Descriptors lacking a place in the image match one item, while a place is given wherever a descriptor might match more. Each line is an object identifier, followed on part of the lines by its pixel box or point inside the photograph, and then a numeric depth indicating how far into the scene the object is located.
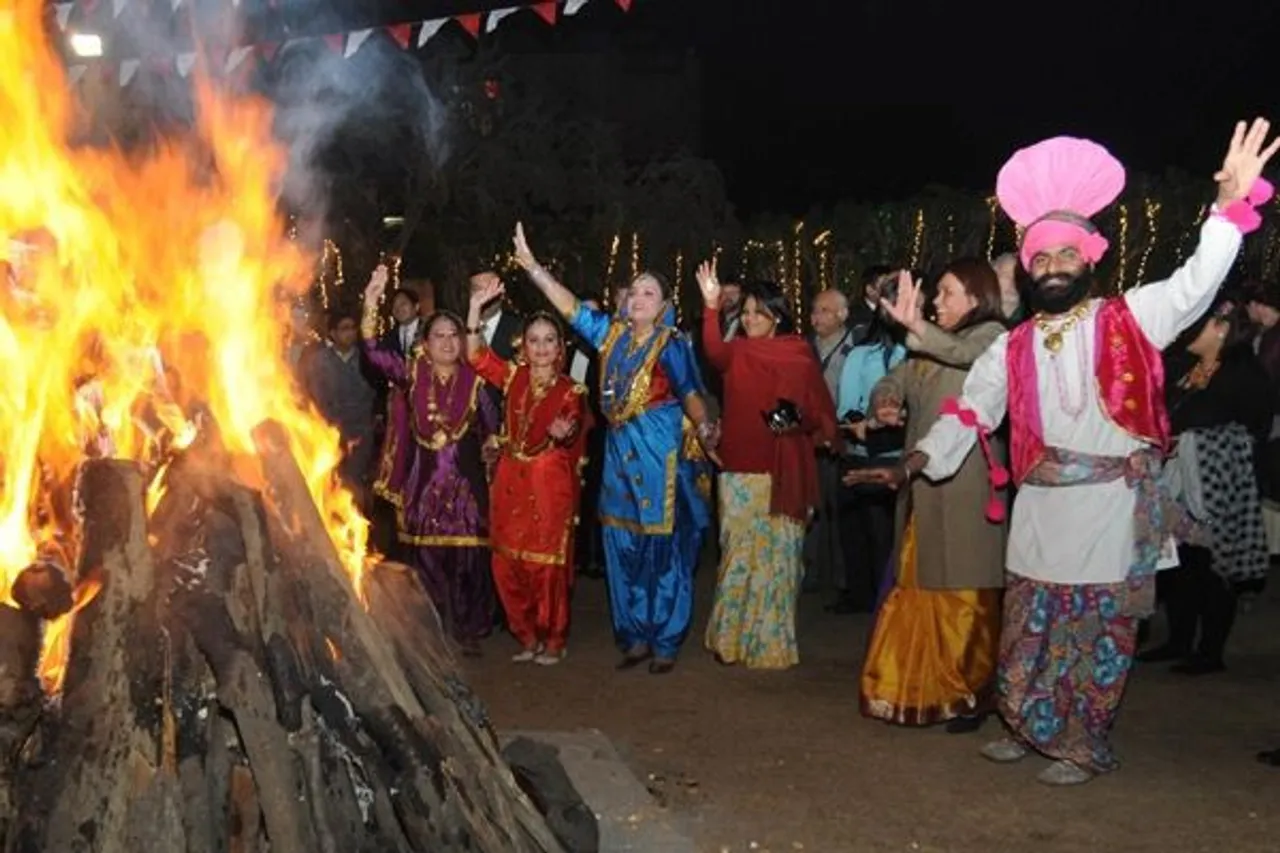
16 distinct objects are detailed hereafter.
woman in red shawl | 7.55
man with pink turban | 5.57
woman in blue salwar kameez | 7.52
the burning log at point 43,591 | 3.82
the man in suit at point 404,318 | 10.34
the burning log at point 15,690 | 3.69
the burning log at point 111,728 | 3.50
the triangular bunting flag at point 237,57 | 8.43
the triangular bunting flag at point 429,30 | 8.28
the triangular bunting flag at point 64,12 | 7.03
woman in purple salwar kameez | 8.05
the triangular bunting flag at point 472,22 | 8.23
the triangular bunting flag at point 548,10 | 7.87
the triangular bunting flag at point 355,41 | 8.32
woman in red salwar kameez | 7.77
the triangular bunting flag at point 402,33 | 8.35
